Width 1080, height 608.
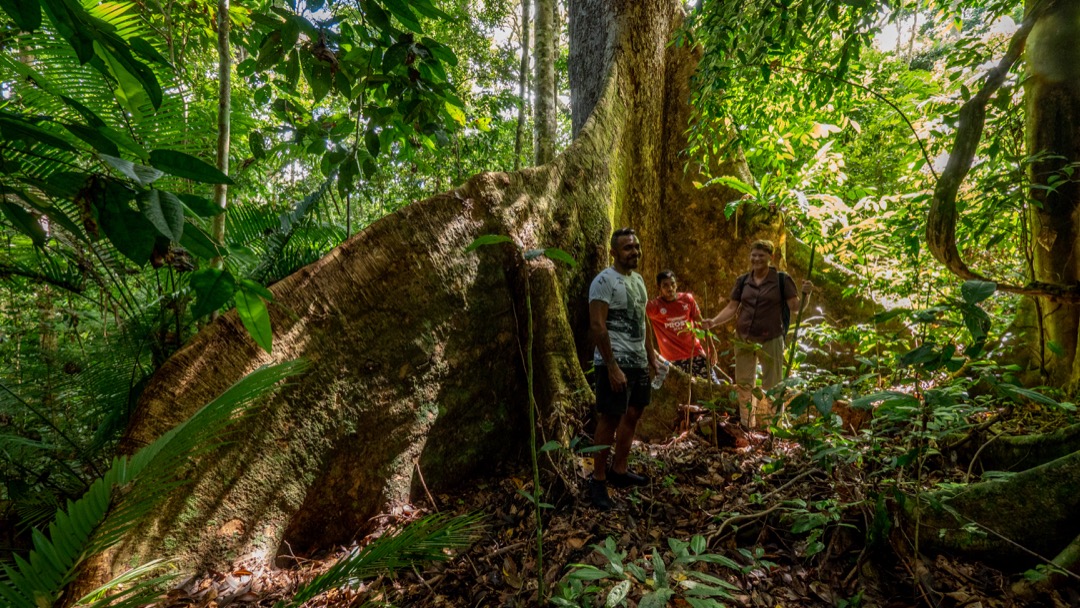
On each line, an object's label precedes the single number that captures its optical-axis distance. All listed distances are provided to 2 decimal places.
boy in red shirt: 4.38
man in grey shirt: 2.90
